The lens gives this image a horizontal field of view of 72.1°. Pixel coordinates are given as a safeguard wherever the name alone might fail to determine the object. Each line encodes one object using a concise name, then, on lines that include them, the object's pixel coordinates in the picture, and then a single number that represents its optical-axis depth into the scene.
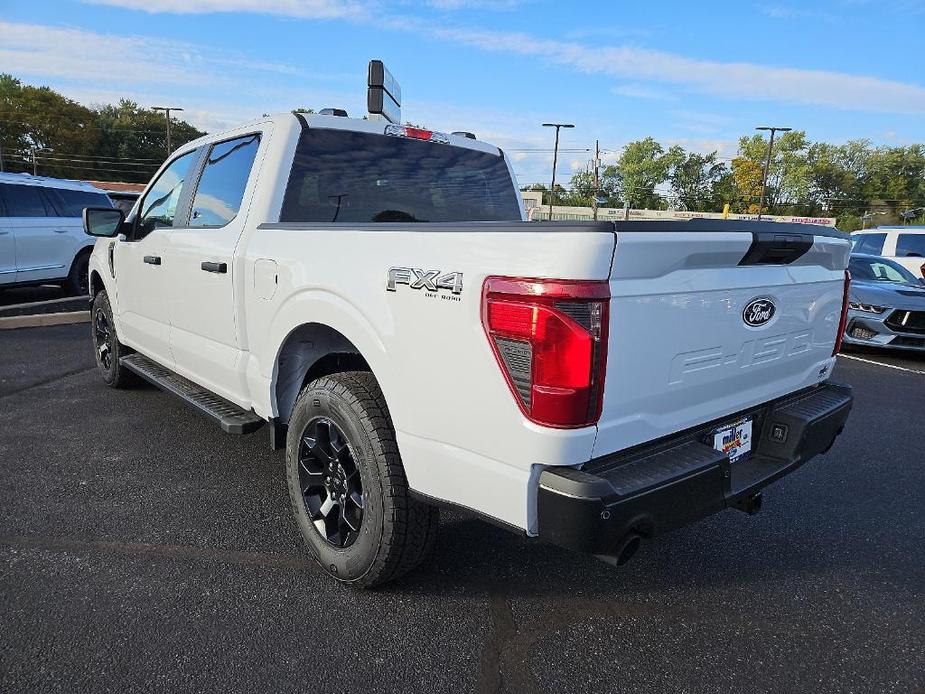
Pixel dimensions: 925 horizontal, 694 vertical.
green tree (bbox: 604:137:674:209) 89.44
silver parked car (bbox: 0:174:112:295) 9.63
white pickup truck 1.85
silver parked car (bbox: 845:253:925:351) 8.08
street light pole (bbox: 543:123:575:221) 56.77
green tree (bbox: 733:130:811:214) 86.88
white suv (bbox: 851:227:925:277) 11.70
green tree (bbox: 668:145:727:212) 94.94
